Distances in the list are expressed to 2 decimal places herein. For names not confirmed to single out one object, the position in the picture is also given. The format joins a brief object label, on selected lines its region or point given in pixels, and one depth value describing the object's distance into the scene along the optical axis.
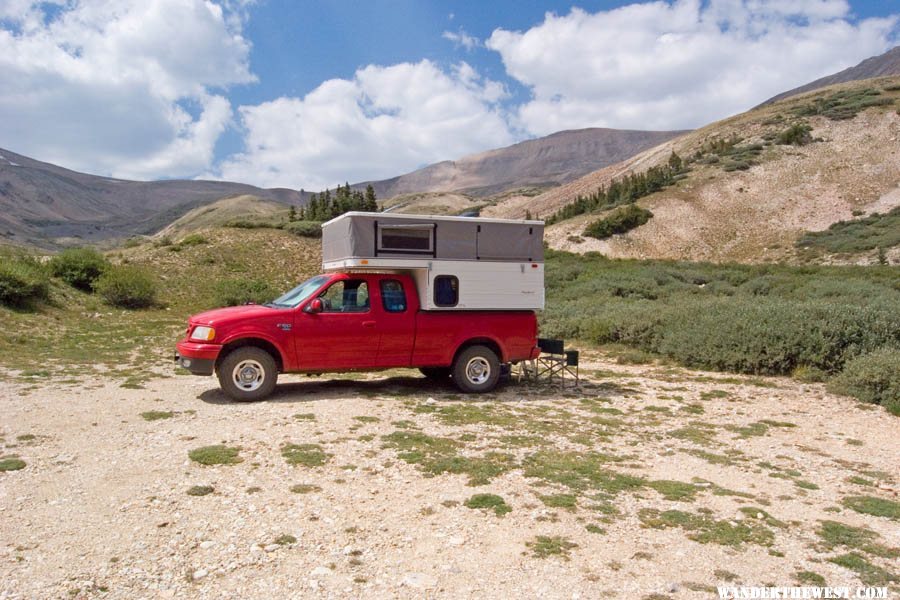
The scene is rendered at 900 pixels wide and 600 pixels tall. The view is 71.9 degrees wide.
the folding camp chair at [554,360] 10.45
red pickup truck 8.69
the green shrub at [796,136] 56.84
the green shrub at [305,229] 40.16
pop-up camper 9.23
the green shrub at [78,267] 21.88
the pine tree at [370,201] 60.06
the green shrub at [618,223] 49.44
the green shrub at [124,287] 21.30
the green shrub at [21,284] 17.19
